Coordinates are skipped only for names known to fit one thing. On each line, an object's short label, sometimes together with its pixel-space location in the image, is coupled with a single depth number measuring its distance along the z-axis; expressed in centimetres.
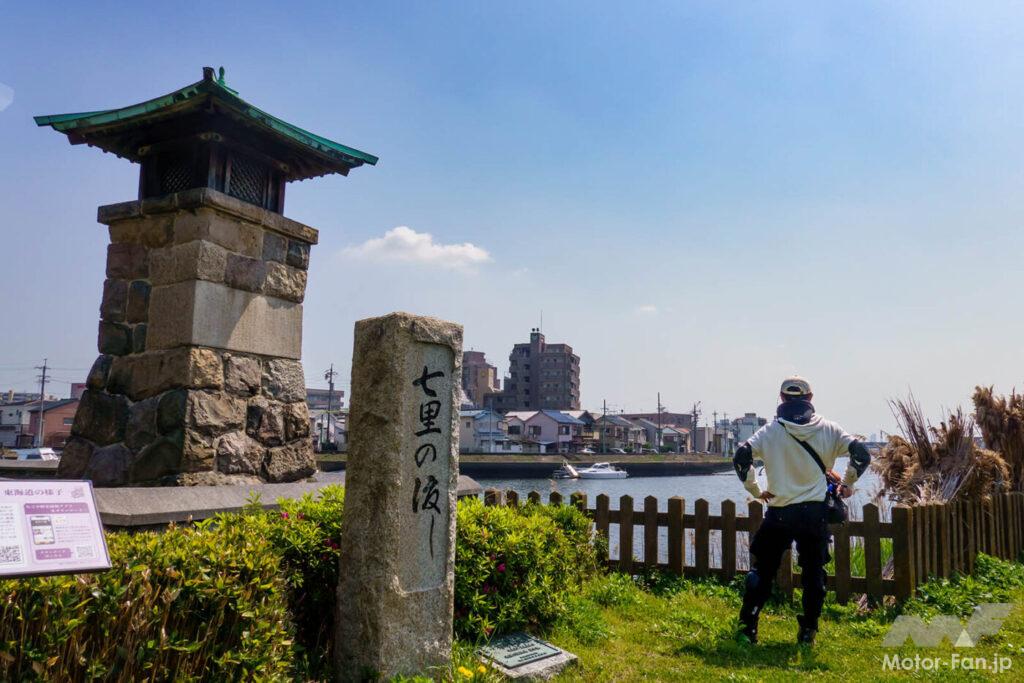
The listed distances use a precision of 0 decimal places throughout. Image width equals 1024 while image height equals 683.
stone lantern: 558
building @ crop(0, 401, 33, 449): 6169
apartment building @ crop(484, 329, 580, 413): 10131
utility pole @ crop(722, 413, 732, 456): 11071
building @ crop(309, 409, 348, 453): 6000
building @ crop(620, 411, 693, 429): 11812
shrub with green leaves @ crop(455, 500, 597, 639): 480
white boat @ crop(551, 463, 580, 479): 5358
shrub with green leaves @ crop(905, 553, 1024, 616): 635
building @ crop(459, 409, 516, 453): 7519
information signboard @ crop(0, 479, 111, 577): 235
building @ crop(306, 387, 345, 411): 10919
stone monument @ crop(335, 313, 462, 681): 379
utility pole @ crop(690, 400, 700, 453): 10681
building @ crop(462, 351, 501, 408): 11015
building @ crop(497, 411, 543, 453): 7764
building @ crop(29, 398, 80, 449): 5850
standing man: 545
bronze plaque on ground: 454
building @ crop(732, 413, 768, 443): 12046
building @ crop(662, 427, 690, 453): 10419
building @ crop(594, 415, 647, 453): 8656
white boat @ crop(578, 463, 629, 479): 5707
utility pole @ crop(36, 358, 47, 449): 5512
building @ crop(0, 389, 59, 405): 7831
